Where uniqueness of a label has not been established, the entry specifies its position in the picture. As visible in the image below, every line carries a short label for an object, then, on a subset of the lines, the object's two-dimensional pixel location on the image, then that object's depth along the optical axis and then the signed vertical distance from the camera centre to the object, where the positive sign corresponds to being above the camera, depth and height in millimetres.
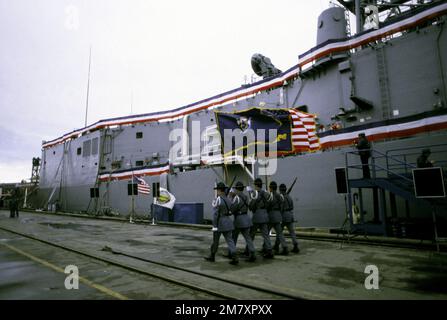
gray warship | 9266 +3627
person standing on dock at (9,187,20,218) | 20928 -165
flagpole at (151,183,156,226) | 15929 -775
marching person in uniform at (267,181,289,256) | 6993 -314
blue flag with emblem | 11648 +3147
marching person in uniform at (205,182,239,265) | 6082 -476
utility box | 15250 -676
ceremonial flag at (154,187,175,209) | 16656 +79
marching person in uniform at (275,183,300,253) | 7293 -385
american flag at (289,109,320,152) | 11617 +2784
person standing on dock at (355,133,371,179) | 8766 +1434
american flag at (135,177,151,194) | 17469 +777
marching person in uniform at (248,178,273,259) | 6711 -323
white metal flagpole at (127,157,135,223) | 16992 +490
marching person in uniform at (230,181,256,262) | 6340 -396
